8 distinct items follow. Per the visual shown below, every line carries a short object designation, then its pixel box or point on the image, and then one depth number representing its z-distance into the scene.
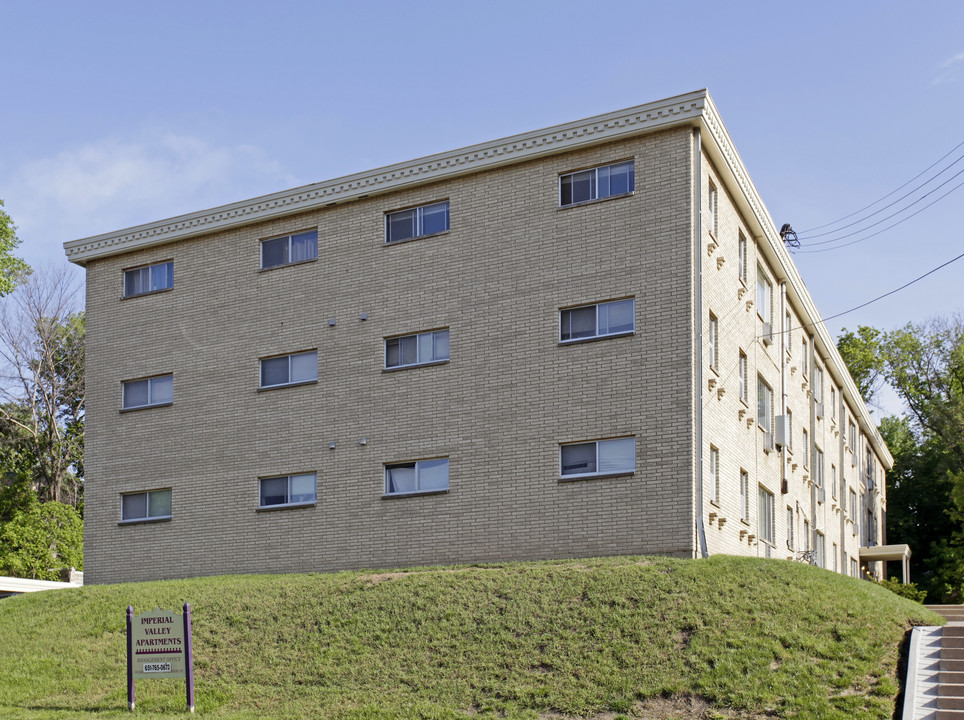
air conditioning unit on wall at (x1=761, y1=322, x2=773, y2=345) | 29.03
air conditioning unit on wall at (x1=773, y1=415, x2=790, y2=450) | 29.17
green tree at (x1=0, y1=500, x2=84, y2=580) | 44.94
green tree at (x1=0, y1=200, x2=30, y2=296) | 40.06
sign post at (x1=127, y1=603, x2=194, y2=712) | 17.86
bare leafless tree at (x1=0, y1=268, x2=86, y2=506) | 49.78
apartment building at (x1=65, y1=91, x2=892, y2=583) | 23.05
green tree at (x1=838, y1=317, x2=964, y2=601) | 50.84
